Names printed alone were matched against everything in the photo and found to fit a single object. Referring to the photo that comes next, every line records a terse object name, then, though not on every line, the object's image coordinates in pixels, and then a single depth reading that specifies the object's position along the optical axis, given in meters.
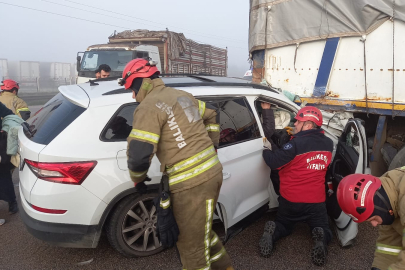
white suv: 2.54
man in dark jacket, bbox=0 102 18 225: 3.77
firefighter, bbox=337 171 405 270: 1.60
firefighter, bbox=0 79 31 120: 5.32
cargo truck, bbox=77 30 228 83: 10.34
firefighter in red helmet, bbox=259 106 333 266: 3.17
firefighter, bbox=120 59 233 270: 2.13
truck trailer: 4.03
